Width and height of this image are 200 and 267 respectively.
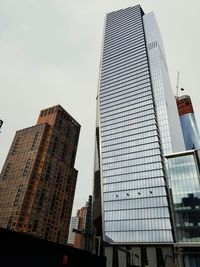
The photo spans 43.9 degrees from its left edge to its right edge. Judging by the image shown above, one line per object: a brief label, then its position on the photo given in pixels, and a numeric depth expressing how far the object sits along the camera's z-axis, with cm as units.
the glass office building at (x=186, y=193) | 7650
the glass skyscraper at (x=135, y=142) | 9312
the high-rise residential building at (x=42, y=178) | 12144
